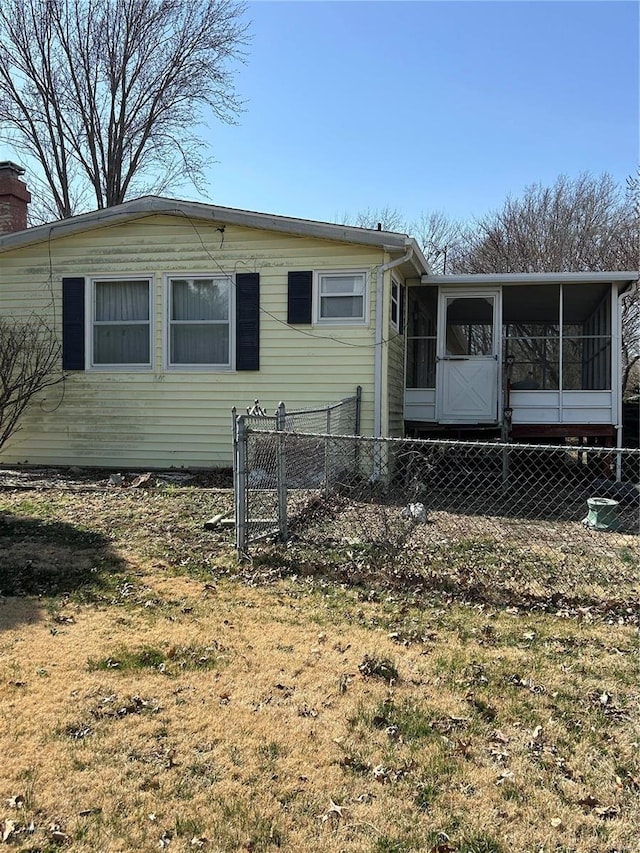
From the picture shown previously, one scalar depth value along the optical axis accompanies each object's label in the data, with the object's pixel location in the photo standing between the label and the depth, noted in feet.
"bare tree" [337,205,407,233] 102.38
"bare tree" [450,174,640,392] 70.13
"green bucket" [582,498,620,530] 23.06
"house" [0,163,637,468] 30.58
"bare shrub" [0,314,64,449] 31.86
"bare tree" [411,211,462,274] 93.09
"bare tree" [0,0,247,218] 69.51
